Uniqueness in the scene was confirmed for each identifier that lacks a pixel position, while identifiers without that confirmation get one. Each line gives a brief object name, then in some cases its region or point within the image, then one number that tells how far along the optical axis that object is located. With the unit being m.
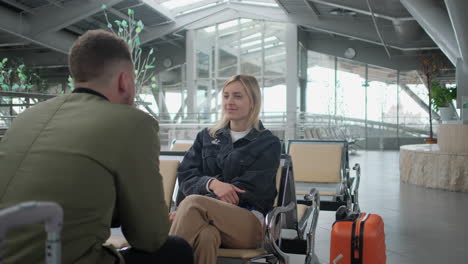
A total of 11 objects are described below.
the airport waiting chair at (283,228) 2.01
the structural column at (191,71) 18.80
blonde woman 1.92
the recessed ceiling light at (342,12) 14.61
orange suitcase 2.81
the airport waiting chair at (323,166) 4.25
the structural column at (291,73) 17.50
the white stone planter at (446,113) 9.14
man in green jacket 1.13
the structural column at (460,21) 5.74
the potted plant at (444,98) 9.16
